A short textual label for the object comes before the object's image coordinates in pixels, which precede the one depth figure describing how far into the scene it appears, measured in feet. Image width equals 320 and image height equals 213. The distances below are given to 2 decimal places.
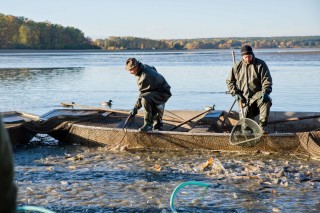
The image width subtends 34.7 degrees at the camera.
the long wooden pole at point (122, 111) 42.49
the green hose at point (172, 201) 21.11
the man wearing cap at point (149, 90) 36.45
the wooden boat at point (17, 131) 40.09
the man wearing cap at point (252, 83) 33.04
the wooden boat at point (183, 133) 33.53
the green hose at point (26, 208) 13.28
